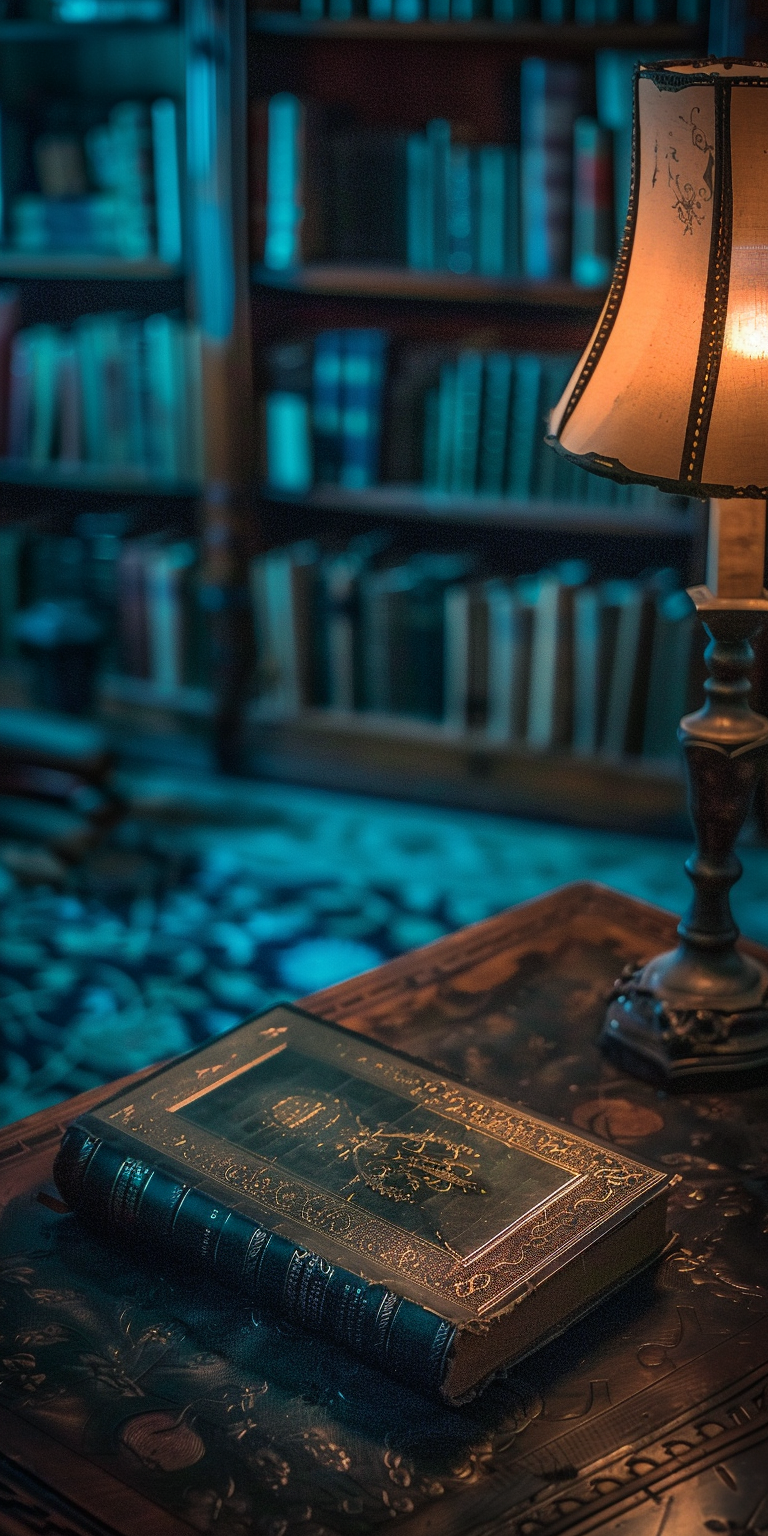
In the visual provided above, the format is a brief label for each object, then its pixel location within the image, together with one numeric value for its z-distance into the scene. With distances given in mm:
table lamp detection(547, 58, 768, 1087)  998
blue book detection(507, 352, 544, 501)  2740
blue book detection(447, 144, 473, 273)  2670
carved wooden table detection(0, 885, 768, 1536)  766
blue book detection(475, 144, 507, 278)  2654
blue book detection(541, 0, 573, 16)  2570
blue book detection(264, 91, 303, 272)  2709
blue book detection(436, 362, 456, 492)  2803
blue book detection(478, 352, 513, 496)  2760
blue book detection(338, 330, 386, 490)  2824
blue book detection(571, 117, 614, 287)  2582
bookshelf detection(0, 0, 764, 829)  2699
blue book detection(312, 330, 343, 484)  2852
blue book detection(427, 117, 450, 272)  2680
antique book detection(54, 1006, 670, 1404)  837
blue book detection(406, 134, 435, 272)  2693
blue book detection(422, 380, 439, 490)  2828
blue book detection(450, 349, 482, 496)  2771
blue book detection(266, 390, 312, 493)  2902
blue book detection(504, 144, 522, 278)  2652
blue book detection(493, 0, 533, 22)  2598
